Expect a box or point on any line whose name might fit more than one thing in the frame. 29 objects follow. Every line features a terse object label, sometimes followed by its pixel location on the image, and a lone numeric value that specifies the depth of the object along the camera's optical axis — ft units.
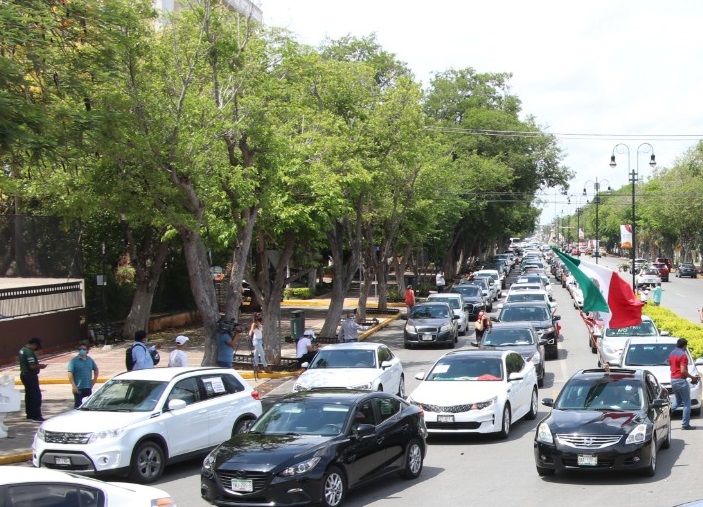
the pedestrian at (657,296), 146.30
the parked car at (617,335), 82.15
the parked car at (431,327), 109.60
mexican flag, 58.90
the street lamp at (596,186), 215.80
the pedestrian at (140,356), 61.11
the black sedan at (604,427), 42.27
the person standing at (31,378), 58.03
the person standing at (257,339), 84.94
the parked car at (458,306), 124.98
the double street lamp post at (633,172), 160.03
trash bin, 106.22
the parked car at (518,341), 77.25
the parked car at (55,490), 22.63
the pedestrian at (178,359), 62.08
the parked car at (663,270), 271.08
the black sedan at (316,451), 36.22
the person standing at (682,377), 55.67
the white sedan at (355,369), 64.69
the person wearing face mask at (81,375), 58.85
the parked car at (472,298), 145.18
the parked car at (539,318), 97.66
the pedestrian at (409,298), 140.87
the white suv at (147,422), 42.22
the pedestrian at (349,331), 94.48
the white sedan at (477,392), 52.90
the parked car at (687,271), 295.07
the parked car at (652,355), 64.13
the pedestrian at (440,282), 192.13
